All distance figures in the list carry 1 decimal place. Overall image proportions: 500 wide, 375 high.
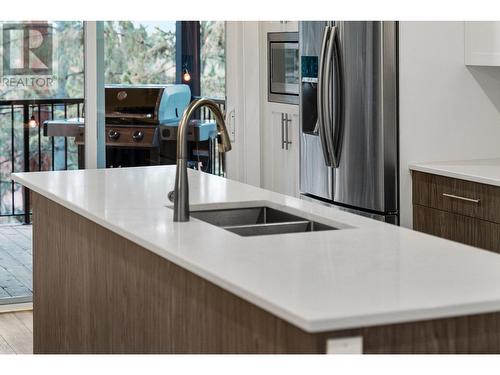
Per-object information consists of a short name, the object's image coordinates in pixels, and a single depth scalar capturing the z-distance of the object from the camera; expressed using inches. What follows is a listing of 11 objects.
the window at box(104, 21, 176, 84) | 230.5
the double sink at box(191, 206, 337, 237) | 127.0
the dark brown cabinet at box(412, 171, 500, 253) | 163.5
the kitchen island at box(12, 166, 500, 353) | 84.0
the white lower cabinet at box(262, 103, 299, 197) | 232.4
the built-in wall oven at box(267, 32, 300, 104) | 228.4
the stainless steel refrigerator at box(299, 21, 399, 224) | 180.1
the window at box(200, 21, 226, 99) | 240.4
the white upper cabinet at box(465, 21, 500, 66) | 178.1
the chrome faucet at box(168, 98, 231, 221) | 122.3
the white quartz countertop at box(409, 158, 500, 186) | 164.9
